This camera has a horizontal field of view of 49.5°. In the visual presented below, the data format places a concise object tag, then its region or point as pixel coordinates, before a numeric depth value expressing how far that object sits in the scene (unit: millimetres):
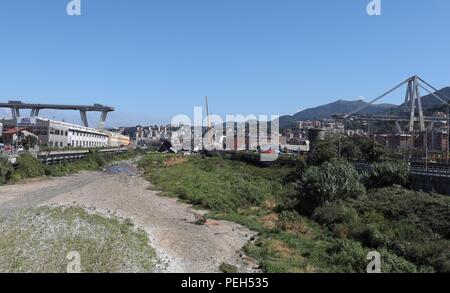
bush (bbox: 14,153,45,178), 54888
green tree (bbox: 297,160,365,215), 31016
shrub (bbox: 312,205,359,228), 25841
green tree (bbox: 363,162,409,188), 40344
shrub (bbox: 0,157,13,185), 49938
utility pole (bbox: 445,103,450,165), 67138
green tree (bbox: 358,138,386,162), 64125
